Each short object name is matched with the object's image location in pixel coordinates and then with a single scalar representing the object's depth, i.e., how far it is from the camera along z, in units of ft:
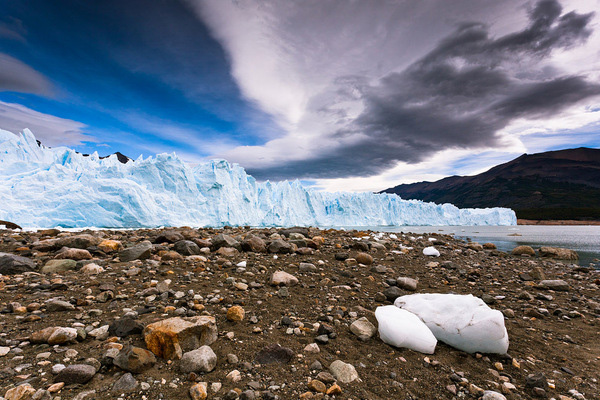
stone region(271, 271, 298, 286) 12.77
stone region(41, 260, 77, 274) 13.00
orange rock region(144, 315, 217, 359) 7.26
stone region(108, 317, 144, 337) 7.86
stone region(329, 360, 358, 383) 7.11
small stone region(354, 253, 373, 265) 18.29
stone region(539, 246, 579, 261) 36.04
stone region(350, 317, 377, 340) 9.32
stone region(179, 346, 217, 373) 6.79
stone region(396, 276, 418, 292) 14.80
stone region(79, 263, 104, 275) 12.82
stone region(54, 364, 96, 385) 5.93
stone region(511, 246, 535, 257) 37.60
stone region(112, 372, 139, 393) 5.89
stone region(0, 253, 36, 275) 12.31
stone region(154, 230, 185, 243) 20.13
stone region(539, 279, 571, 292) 18.26
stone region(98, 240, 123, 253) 16.58
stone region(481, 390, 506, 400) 6.81
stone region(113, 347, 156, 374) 6.46
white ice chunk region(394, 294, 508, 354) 9.09
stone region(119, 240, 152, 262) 15.20
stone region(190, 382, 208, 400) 5.89
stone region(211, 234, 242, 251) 18.17
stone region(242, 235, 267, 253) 18.37
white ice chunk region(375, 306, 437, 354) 8.89
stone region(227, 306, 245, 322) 9.32
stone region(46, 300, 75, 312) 9.01
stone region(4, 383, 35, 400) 5.25
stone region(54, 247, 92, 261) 14.39
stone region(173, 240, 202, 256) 16.61
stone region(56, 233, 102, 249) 16.58
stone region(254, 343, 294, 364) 7.47
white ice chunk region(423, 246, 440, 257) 24.73
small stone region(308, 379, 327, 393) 6.50
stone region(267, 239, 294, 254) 18.38
